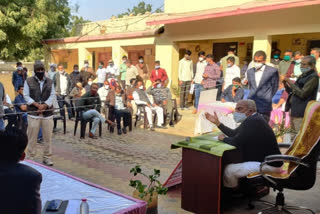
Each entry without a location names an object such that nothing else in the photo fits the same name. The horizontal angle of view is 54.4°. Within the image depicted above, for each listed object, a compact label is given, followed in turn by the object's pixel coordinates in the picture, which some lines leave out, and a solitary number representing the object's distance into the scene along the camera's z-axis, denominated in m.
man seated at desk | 3.75
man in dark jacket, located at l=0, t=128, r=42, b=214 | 1.99
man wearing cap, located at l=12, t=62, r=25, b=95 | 10.26
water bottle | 2.54
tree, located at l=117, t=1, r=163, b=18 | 56.81
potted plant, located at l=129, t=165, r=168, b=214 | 3.47
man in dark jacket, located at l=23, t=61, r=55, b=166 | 5.39
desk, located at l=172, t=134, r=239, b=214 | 3.65
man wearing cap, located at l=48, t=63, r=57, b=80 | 10.28
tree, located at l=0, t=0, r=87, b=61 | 16.81
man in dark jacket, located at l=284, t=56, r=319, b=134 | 5.21
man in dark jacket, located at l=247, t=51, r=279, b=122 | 5.72
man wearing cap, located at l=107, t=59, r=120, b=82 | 13.21
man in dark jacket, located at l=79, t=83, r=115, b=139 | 7.88
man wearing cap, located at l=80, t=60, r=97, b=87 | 11.02
